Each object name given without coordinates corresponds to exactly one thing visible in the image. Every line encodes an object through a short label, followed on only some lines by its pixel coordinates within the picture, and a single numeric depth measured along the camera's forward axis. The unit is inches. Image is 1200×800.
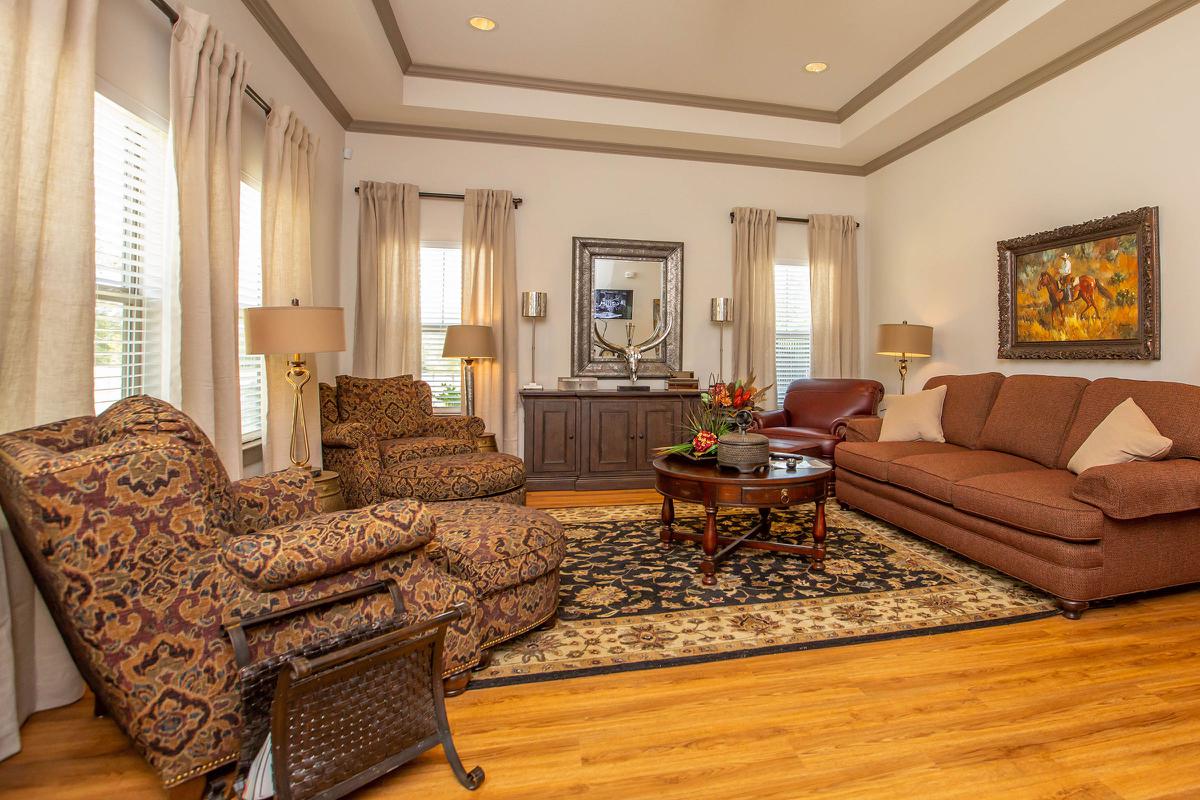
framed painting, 142.3
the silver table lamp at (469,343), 190.2
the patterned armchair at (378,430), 145.1
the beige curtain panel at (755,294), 230.8
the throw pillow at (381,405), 169.3
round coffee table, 118.3
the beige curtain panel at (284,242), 140.9
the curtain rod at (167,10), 101.3
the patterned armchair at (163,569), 53.2
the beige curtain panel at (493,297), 209.9
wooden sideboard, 205.8
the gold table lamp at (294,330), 119.2
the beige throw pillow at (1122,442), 111.7
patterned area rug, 92.0
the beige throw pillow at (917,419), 172.9
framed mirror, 222.5
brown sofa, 103.4
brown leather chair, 201.2
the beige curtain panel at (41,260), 69.7
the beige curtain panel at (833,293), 239.0
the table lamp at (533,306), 210.2
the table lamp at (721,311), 226.4
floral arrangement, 130.0
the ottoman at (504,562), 85.9
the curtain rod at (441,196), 210.0
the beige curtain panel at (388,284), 203.3
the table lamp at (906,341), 199.3
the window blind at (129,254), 96.7
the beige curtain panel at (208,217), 105.0
